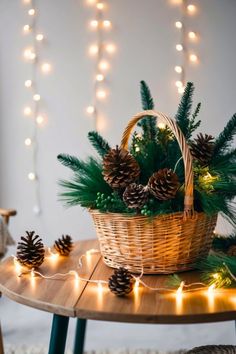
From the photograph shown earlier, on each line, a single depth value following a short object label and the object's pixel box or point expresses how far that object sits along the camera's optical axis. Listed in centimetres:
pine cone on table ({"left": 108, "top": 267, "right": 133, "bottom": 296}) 73
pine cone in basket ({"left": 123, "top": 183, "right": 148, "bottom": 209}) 77
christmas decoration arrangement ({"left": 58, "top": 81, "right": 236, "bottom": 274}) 79
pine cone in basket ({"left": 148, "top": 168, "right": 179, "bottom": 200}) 76
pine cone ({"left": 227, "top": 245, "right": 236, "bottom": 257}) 92
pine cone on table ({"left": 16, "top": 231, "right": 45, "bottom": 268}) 91
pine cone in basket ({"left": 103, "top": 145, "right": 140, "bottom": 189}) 80
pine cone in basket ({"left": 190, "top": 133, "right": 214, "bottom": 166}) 86
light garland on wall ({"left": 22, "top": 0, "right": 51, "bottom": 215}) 221
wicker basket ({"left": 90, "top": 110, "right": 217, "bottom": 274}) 79
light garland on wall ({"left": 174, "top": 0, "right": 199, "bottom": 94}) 209
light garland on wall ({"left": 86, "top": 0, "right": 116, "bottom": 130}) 216
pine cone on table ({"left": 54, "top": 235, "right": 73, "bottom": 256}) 101
